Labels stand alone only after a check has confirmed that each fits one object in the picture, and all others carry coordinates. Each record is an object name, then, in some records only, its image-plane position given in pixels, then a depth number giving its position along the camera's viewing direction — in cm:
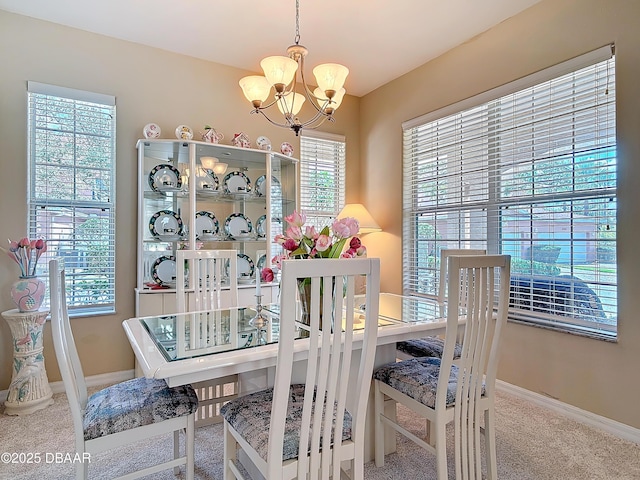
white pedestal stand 254
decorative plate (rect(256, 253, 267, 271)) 352
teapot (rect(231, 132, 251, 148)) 344
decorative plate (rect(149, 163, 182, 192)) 319
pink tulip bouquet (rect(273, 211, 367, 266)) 181
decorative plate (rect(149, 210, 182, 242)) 318
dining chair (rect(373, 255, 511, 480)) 164
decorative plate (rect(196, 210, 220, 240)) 333
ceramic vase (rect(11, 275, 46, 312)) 258
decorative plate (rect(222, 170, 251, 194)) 347
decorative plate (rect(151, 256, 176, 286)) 315
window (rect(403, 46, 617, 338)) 240
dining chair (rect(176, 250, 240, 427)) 228
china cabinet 312
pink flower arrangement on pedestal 263
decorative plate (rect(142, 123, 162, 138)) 311
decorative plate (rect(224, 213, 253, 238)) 349
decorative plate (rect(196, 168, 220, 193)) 330
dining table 137
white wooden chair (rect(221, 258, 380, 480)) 121
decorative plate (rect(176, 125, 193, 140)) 321
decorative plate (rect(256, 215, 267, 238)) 355
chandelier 207
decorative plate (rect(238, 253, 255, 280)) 346
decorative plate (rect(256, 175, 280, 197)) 358
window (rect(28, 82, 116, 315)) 289
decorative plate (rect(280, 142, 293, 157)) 373
